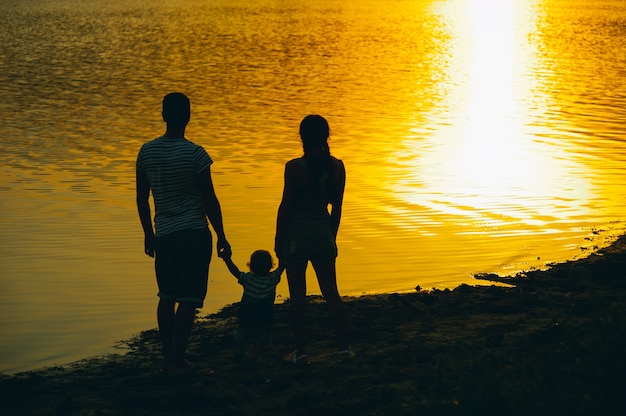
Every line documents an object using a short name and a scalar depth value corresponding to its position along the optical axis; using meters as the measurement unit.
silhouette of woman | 14.00
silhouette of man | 13.80
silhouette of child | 14.63
